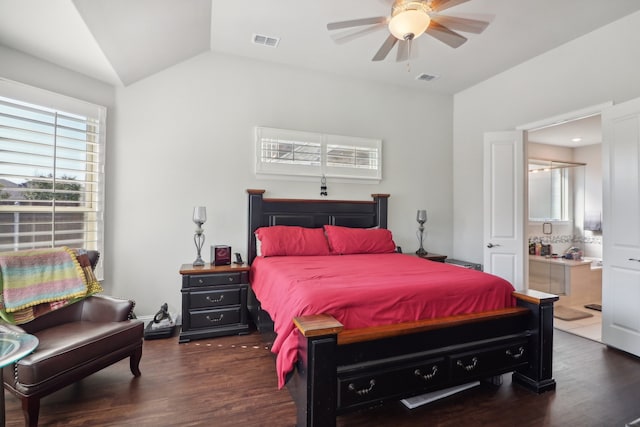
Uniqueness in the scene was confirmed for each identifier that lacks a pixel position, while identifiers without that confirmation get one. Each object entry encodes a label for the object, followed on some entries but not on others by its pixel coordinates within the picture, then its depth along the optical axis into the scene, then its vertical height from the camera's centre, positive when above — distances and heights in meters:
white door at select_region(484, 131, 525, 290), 3.92 +0.14
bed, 1.64 -0.84
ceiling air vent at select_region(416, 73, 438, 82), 4.31 +1.96
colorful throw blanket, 2.08 -0.50
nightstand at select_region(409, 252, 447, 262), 4.25 -0.57
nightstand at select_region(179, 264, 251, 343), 3.11 -0.90
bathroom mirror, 5.86 +0.49
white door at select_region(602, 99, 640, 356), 2.85 -0.09
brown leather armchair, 1.75 -0.86
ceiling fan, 2.12 +1.40
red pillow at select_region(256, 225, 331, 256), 3.46 -0.30
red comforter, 1.85 -0.52
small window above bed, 3.91 +0.81
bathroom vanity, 4.52 -0.95
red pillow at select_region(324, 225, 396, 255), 3.73 -0.31
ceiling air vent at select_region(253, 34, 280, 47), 3.42 +1.95
